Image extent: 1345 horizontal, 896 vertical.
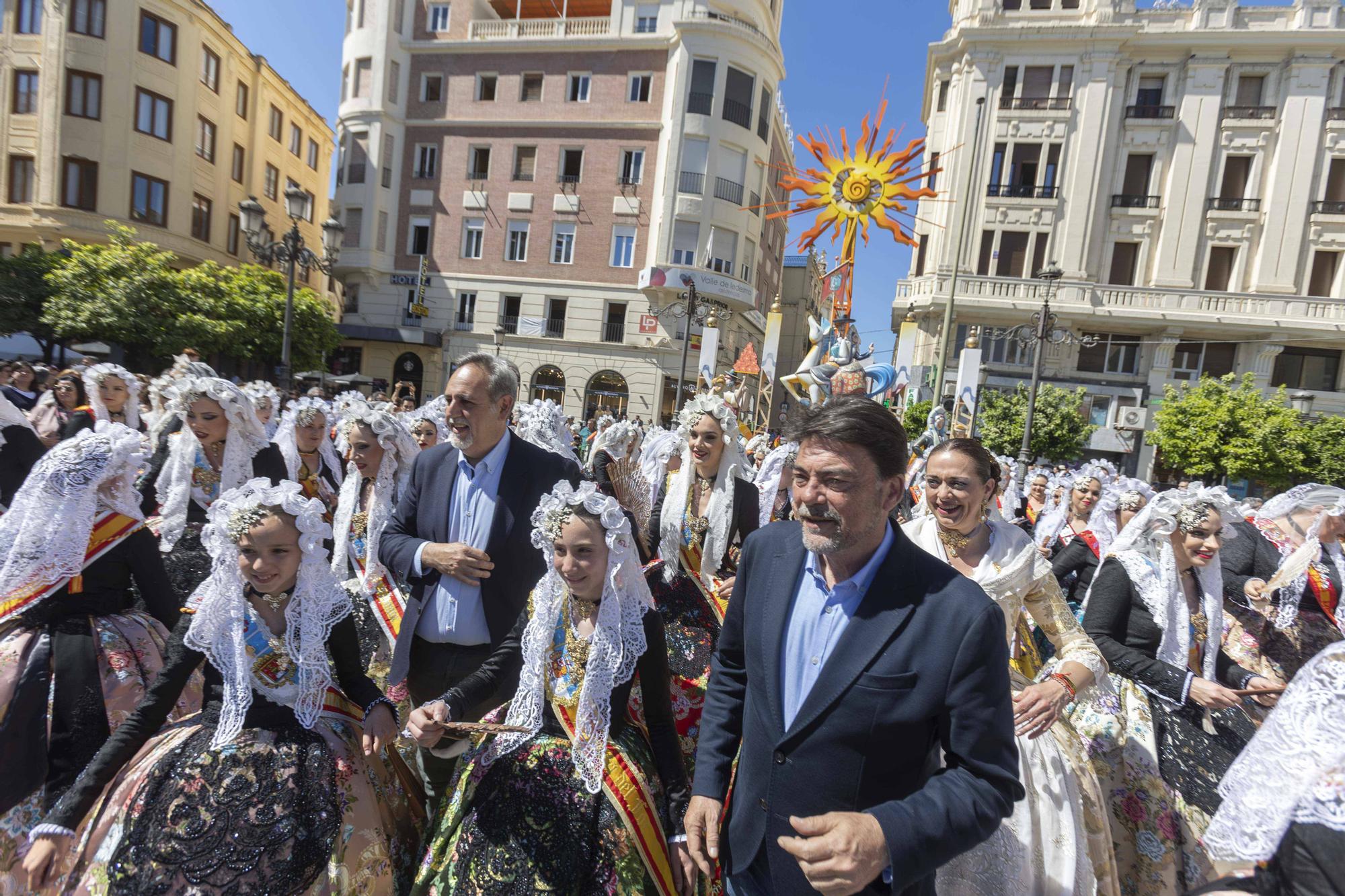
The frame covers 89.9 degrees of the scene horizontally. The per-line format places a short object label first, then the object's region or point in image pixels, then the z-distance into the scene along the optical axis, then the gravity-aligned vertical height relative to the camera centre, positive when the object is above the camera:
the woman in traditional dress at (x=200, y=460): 4.19 -0.73
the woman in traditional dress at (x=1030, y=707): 2.47 -0.95
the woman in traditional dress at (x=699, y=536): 3.81 -0.82
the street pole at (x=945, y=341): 17.66 +2.48
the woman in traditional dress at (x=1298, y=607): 4.10 -0.89
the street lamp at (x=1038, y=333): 15.34 +2.61
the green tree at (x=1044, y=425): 20.77 +0.51
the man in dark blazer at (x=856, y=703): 1.58 -0.71
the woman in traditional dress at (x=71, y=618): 2.52 -1.18
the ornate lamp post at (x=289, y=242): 11.32 +2.10
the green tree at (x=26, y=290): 19.41 +1.12
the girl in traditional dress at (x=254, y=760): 2.14 -1.39
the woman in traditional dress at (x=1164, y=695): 2.98 -1.12
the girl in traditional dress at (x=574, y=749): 2.23 -1.29
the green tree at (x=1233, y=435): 19.06 +0.83
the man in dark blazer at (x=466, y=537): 3.03 -0.75
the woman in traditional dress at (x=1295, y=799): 1.37 -0.69
